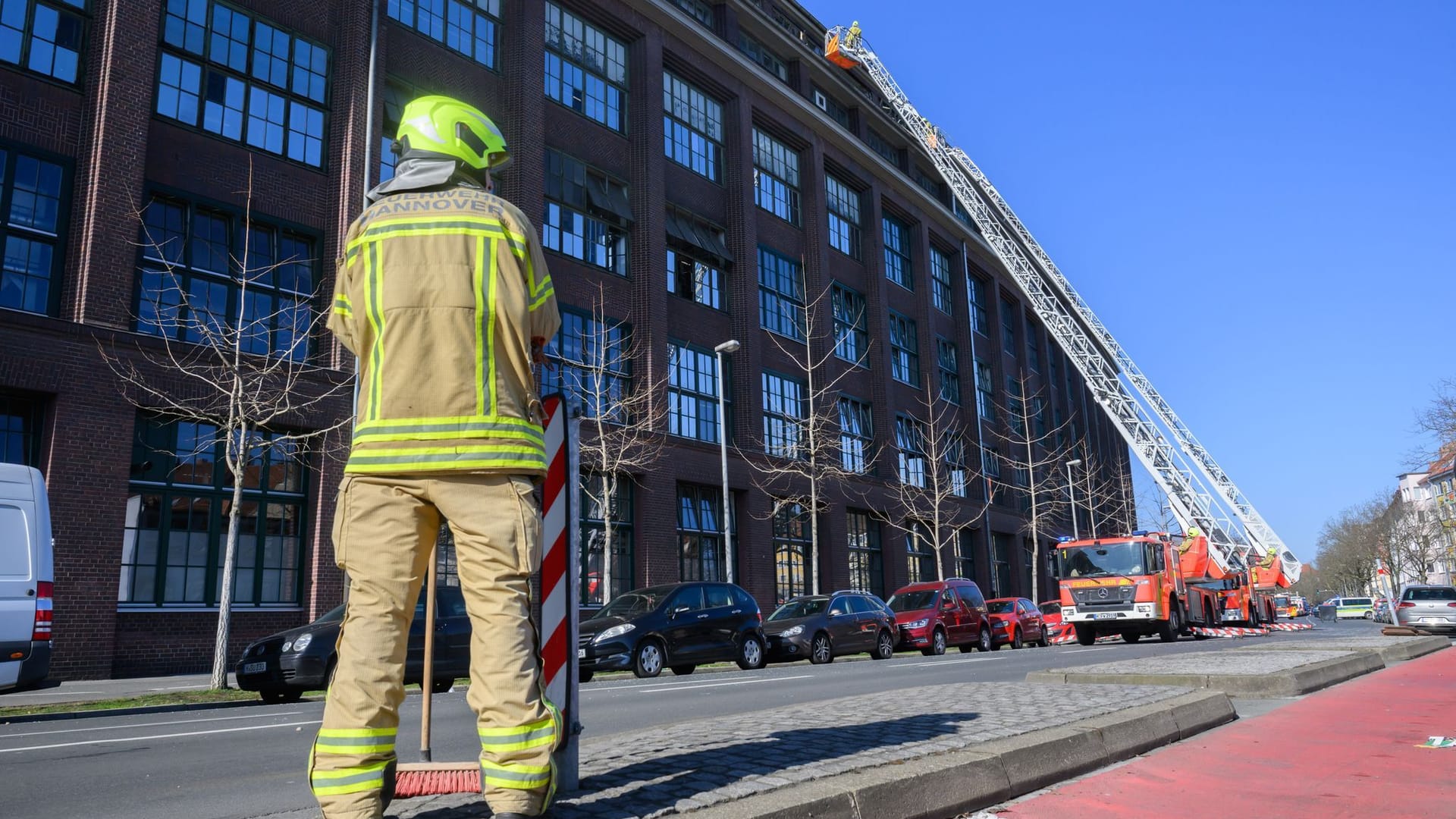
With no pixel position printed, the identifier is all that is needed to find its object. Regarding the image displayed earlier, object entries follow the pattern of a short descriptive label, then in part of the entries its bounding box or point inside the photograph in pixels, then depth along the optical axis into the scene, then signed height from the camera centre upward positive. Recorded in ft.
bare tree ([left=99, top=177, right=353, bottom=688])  58.90 +14.35
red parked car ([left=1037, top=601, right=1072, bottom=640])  114.50 -1.54
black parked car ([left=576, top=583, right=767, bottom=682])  58.29 -1.23
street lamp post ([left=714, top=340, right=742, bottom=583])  90.89 +14.74
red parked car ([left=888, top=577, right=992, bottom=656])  84.48 -0.82
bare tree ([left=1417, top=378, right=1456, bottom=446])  116.37 +18.14
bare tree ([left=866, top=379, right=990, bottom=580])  135.64 +17.37
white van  32.68 +1.17
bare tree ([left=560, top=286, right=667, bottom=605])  84.94 +16.68
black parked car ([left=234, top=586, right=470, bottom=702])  43.75 -1.78
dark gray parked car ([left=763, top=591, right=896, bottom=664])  72.38 -1.42
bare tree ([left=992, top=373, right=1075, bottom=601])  174.91 +26.25
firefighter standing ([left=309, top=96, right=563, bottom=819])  10.47 +1.49
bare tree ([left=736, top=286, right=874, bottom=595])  109.60 +18.62
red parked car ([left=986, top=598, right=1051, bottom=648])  97.50 -1.66
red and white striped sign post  12.88 +0.33
